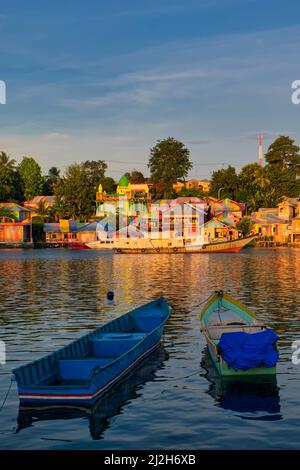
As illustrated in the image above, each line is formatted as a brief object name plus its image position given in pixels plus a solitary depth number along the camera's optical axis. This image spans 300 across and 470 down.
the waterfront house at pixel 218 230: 141.75
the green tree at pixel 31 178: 179.12
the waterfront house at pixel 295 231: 144.69
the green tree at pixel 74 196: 158.50
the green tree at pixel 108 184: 185.27
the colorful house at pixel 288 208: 147.88
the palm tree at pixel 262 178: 159.10
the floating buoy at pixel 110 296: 46.69
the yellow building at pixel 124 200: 162.12
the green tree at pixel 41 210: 161.38
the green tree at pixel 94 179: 186.45
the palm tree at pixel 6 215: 151.25
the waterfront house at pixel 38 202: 164.25
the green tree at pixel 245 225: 146.00
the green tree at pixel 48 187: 190.88
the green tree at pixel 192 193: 166.38
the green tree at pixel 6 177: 161.50
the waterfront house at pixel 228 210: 150.25
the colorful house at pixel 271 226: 148.25
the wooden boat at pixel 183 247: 123.12
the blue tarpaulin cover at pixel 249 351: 21.38
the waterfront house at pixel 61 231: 158.12
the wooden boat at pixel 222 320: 25.31
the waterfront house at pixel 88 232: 156.38
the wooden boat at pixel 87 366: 18.67
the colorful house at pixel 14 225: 151.75
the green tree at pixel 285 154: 175.00
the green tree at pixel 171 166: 194.50
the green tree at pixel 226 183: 168.88
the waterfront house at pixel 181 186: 191.25
